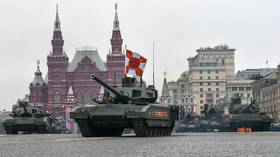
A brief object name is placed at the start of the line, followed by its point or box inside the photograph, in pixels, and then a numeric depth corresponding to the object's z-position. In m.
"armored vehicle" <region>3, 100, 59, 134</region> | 82.88
